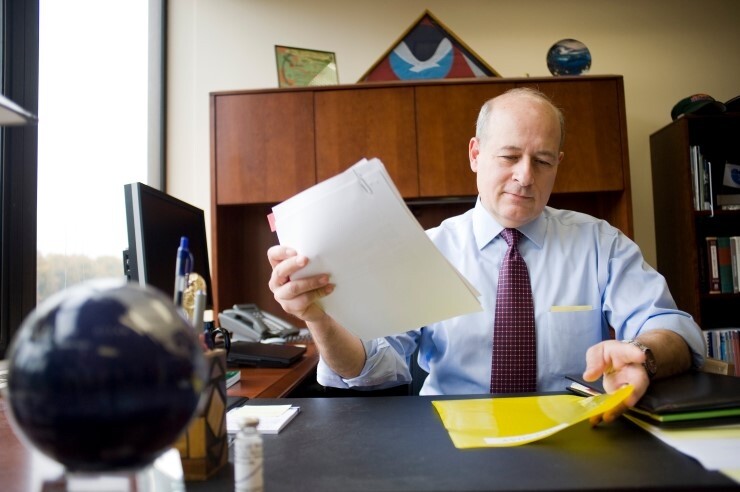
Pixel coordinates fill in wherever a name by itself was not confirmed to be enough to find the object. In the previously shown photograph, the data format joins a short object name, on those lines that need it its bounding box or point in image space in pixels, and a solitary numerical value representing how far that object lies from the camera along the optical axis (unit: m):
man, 1.21
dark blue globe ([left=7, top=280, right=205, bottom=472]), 0.36
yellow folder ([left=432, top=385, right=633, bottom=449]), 0.65
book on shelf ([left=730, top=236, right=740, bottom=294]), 2.45
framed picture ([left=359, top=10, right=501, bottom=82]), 2.74
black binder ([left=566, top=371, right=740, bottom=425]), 0.67
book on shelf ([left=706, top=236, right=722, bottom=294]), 2.46
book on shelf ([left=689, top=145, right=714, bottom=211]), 2.45
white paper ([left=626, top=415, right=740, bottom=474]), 0.55
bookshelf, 2.45
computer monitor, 1.08
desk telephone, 2.15
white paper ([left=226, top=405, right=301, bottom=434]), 0.74
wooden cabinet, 2.52
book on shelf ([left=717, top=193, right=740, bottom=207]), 2.48
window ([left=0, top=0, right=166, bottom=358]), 1.71
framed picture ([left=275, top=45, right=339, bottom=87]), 2.79
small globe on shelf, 2.61
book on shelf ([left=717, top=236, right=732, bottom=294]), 2.45
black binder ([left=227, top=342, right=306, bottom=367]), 1.56
